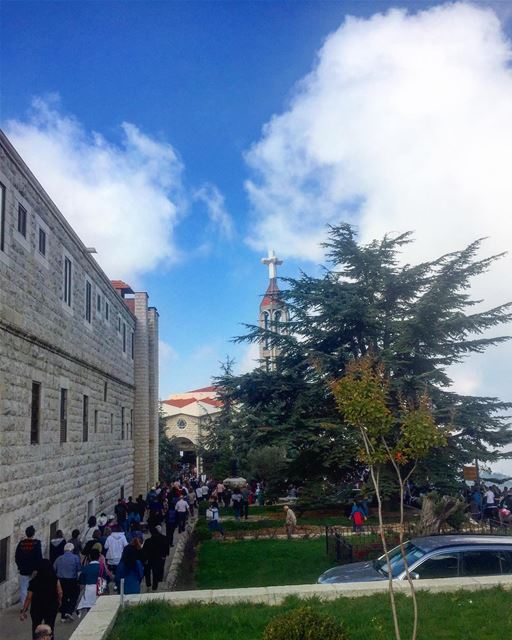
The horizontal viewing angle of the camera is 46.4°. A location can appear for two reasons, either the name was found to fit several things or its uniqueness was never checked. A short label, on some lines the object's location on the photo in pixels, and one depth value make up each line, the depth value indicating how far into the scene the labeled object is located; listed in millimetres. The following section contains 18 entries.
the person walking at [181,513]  19312
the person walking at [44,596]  8125
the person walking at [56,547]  11602
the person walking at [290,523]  17906
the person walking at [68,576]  9641
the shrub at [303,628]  5398
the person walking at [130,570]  9961
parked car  8727
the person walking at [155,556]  11728
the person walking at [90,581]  9484
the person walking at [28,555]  10383
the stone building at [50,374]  11289
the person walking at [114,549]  11812
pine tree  22297
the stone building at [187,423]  58438
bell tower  58969
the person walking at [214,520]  18766
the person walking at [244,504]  22875
